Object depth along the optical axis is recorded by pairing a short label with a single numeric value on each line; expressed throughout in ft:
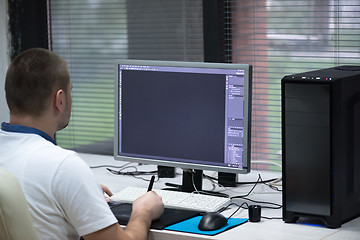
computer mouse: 9.58
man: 8.38
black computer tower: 9.40
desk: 9.29
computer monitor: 10.70
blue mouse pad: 9.55
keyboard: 10.41
